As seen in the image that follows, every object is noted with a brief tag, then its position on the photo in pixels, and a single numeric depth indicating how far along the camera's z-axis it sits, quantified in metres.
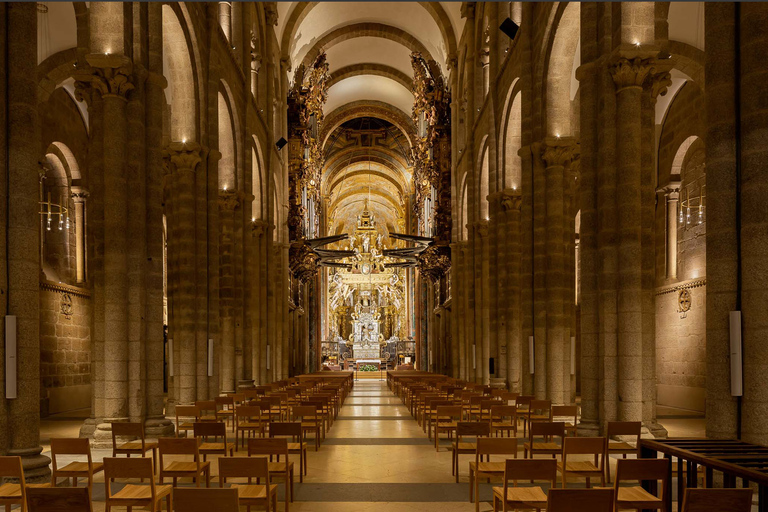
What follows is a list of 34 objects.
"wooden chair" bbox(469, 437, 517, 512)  7.64
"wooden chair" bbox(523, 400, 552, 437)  12.64
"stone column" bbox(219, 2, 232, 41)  23.44
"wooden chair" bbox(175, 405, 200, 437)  11.79
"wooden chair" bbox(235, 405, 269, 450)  11.73
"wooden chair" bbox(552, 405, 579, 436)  11.52
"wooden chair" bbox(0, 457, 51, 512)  6.54
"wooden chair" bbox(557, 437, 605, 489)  7.66
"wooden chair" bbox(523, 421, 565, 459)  9.36
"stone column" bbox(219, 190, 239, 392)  22.42
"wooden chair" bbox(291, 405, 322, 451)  11.90
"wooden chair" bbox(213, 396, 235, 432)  14.59
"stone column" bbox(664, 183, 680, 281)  23.12
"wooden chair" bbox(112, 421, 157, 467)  9.11
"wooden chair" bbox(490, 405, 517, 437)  11.67
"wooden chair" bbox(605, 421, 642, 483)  8.99
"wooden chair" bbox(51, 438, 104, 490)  7.66
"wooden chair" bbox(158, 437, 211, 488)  7.81
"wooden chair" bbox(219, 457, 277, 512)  6.64
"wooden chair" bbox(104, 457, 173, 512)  6.62
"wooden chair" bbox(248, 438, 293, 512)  7.97
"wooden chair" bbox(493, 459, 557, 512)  6.45
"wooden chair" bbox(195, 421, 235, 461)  9.40
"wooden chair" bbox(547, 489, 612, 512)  5.16
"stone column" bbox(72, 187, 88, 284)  23.81
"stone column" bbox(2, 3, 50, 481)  8.79
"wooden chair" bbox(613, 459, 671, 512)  6.39
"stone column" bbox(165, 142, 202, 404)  17.20
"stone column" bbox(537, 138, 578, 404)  17.92
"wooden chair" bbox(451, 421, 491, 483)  9.59
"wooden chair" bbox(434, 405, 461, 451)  11.88
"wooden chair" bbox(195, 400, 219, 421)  13.08
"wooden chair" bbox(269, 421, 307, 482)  9.52
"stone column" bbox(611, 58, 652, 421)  12.23
